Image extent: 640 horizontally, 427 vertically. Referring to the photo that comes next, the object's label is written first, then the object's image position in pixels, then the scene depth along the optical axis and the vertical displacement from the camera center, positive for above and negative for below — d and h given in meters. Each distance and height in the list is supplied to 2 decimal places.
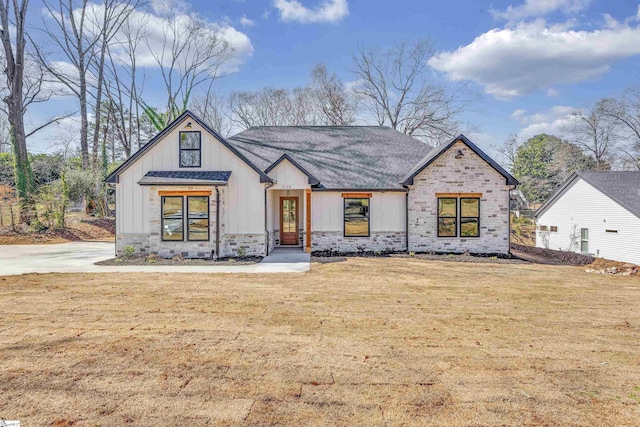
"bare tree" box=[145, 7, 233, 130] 31.56 +14.83
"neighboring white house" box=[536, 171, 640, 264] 16.56 -0.09
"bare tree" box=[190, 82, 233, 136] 35.94 +11.02
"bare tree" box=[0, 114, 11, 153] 34.38 +7.89
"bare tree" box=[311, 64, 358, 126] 33.16 +11.17
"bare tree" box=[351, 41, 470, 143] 29.70 +10.20
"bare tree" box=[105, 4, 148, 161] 30.03 +10.76
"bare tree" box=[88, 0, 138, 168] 27.19 +14.17
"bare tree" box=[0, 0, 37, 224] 19.14 +5.86
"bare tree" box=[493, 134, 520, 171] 45.28 +8.25
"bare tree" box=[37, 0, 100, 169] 25.41 +11.72
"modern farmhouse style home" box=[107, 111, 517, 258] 12.69 +0.67
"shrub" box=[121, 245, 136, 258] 12.80 -1.44
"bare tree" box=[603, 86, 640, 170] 33.31 +9.50
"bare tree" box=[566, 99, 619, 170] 35.41 +8.74
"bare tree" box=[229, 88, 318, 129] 36.94 +11.56
